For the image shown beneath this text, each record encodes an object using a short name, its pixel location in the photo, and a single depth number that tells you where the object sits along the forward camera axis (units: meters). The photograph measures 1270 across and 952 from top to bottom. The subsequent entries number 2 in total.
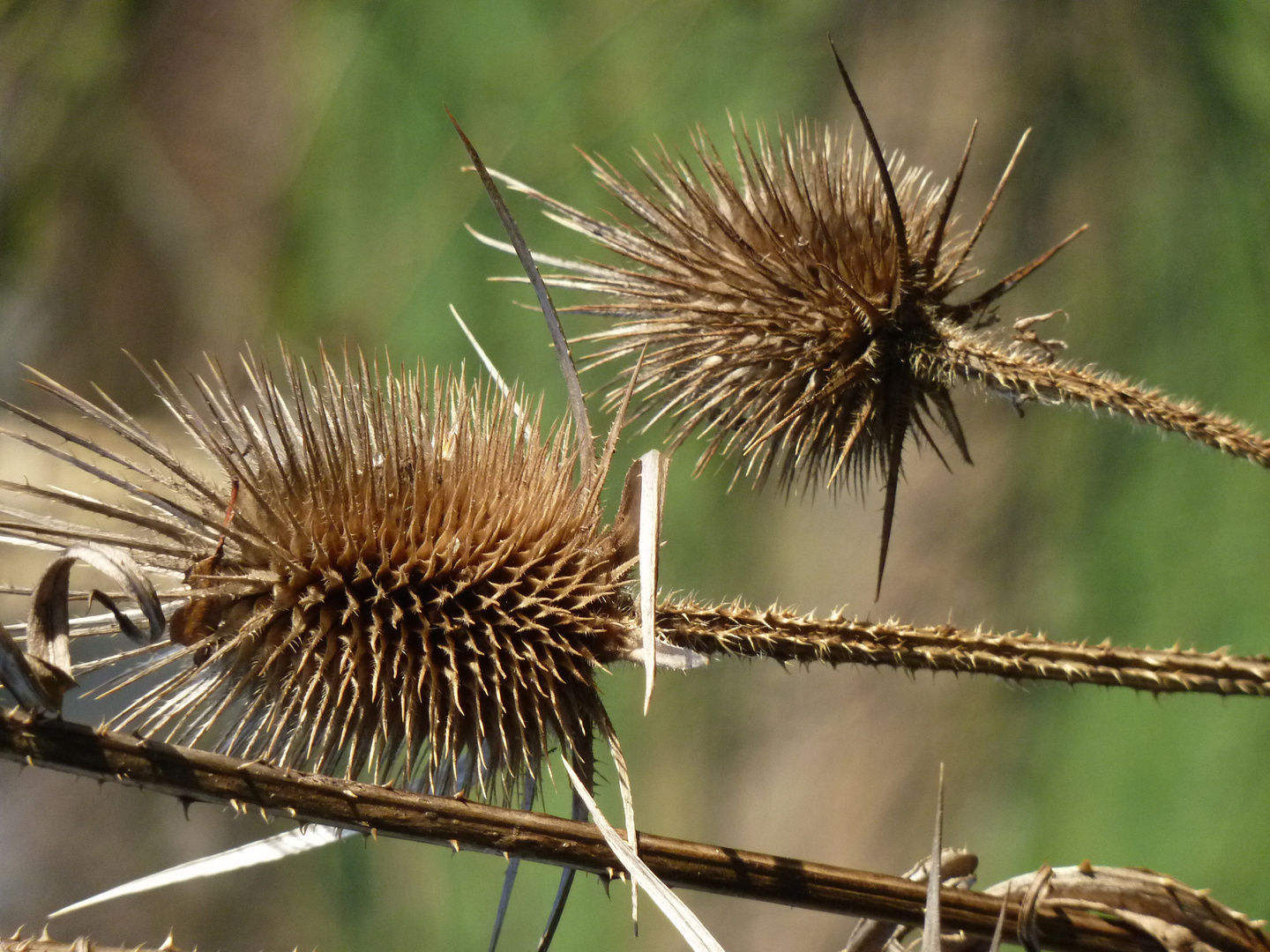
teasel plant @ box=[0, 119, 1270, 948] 1.60
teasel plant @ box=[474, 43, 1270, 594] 1.62
